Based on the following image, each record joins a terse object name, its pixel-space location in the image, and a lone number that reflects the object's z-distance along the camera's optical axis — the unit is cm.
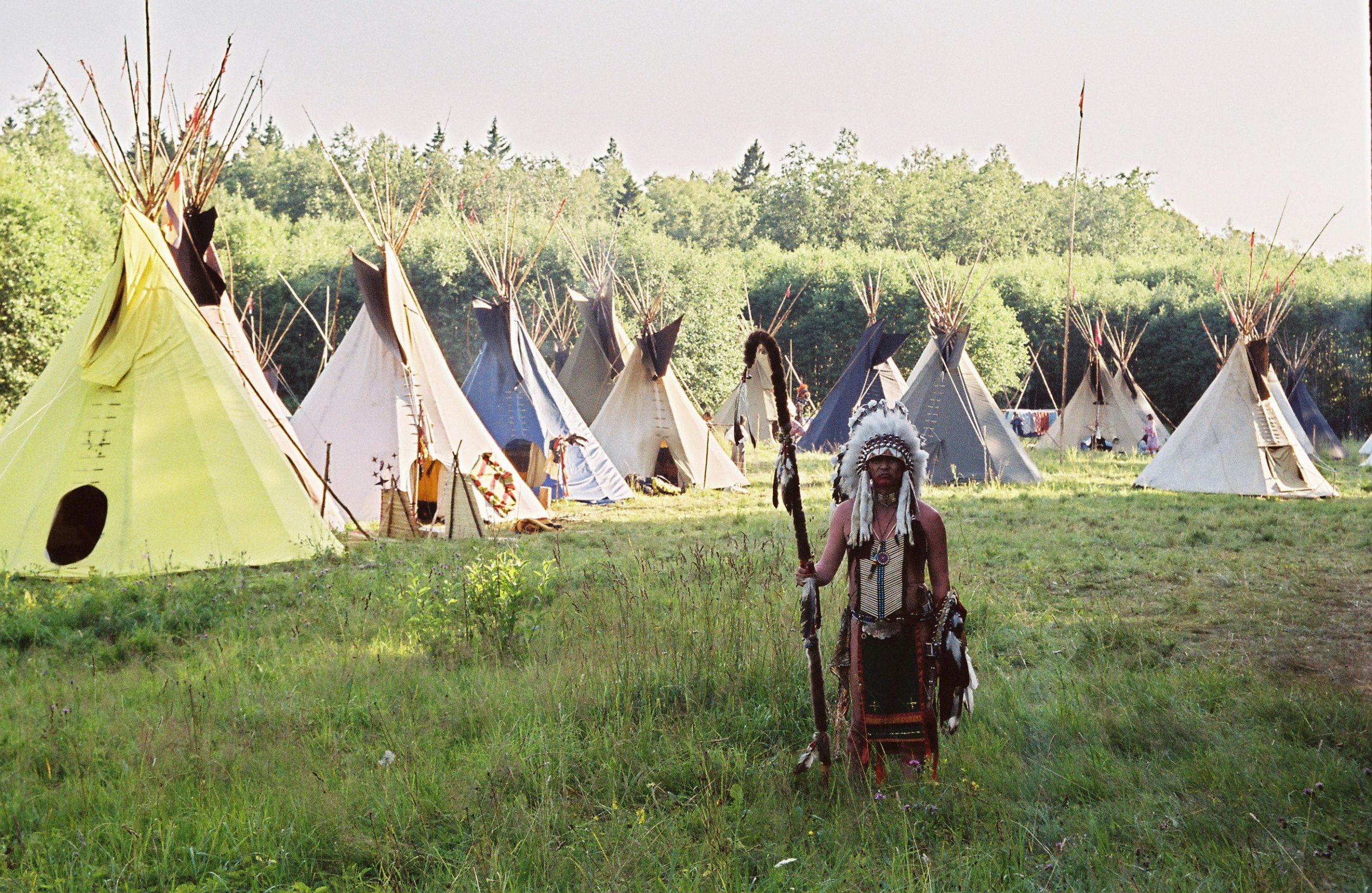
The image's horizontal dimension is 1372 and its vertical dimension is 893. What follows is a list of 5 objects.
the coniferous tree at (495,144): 6309
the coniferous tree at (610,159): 7231
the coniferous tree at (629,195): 6274
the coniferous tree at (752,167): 7256
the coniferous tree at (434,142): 5588
